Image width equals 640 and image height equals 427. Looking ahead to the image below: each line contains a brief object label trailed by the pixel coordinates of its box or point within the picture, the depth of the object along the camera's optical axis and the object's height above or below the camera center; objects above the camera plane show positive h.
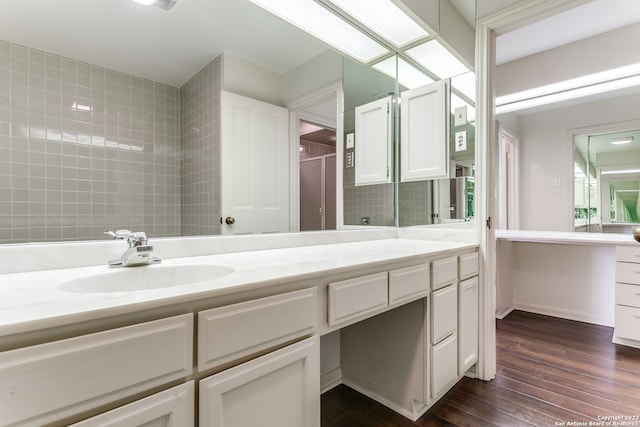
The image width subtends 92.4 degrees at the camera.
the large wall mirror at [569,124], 2.51 +0.97
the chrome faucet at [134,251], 0.98 -0.12
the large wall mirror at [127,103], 0.94 +0.39
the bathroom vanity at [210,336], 0.51 -0.28
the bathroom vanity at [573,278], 2.19 -0.59
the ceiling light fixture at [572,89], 2.62 +1.16
